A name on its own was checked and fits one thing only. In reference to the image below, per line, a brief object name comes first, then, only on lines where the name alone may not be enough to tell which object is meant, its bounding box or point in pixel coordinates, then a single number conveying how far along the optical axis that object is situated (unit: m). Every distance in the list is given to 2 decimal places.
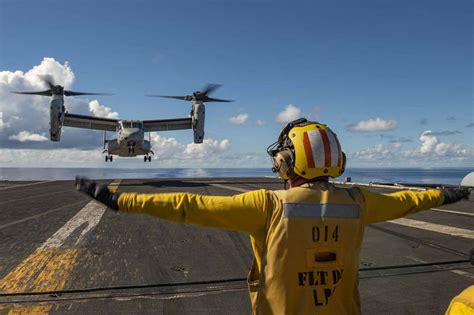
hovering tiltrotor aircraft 33.78
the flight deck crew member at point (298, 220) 2.11
